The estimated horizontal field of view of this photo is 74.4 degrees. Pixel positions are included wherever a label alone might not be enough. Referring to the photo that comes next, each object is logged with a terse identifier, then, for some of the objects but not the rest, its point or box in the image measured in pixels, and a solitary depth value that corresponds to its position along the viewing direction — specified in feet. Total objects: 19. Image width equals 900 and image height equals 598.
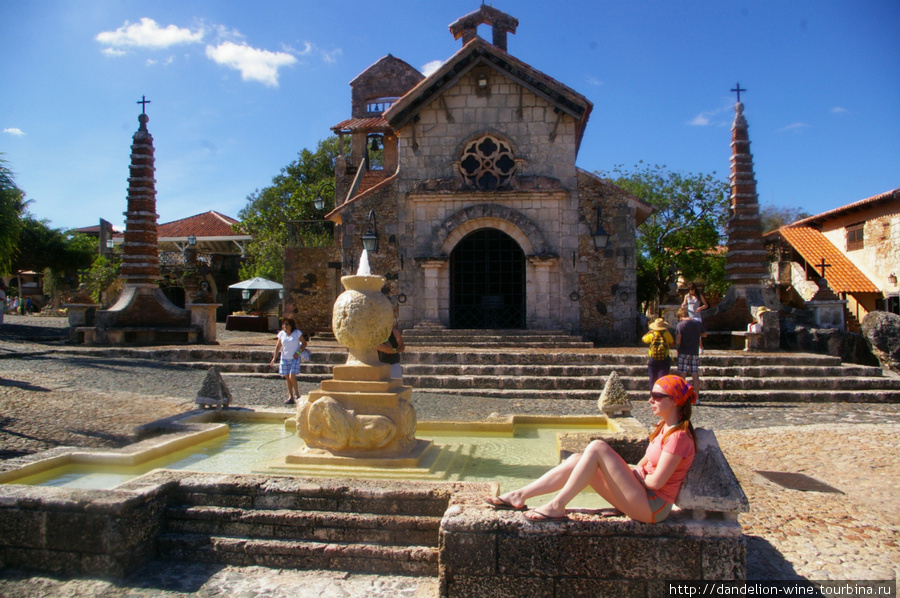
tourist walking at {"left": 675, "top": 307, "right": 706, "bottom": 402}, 29.94
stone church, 48.39
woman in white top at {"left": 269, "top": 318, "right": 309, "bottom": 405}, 28.89
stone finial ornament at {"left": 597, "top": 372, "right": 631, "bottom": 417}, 22.30
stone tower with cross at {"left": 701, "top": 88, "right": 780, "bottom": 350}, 47.80
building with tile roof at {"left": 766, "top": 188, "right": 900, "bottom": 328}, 67.87
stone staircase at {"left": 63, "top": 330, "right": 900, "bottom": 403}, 34.17
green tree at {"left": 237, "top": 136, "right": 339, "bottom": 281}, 99.71
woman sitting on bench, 10.35
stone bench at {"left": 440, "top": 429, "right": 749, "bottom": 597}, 10.23
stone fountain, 16.12
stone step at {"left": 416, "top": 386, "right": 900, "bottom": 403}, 33.40
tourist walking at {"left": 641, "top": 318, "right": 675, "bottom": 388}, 26.89
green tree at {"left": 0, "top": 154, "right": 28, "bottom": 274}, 32.63
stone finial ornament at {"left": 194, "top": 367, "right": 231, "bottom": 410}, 23.56
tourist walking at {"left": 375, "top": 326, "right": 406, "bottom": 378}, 19.27
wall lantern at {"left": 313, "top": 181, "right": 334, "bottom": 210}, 72.08
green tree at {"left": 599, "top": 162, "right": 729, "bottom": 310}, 86.94
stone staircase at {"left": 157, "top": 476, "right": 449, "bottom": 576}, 12.06
